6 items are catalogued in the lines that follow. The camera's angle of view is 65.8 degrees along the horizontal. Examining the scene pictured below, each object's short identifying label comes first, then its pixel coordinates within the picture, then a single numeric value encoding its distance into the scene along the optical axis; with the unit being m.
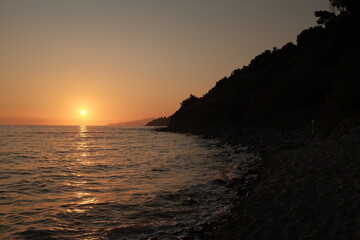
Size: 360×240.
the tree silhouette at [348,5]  62.62
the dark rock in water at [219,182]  13.73
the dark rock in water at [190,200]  10.91
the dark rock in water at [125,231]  7.95
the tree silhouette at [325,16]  69.56
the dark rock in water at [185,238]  7.24
